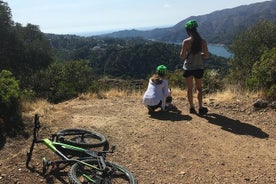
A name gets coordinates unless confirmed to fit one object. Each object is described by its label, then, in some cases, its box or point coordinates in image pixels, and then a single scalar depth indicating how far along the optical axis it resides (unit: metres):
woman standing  5.63
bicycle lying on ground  3.49
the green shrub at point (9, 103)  5.40
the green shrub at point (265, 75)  6.57
